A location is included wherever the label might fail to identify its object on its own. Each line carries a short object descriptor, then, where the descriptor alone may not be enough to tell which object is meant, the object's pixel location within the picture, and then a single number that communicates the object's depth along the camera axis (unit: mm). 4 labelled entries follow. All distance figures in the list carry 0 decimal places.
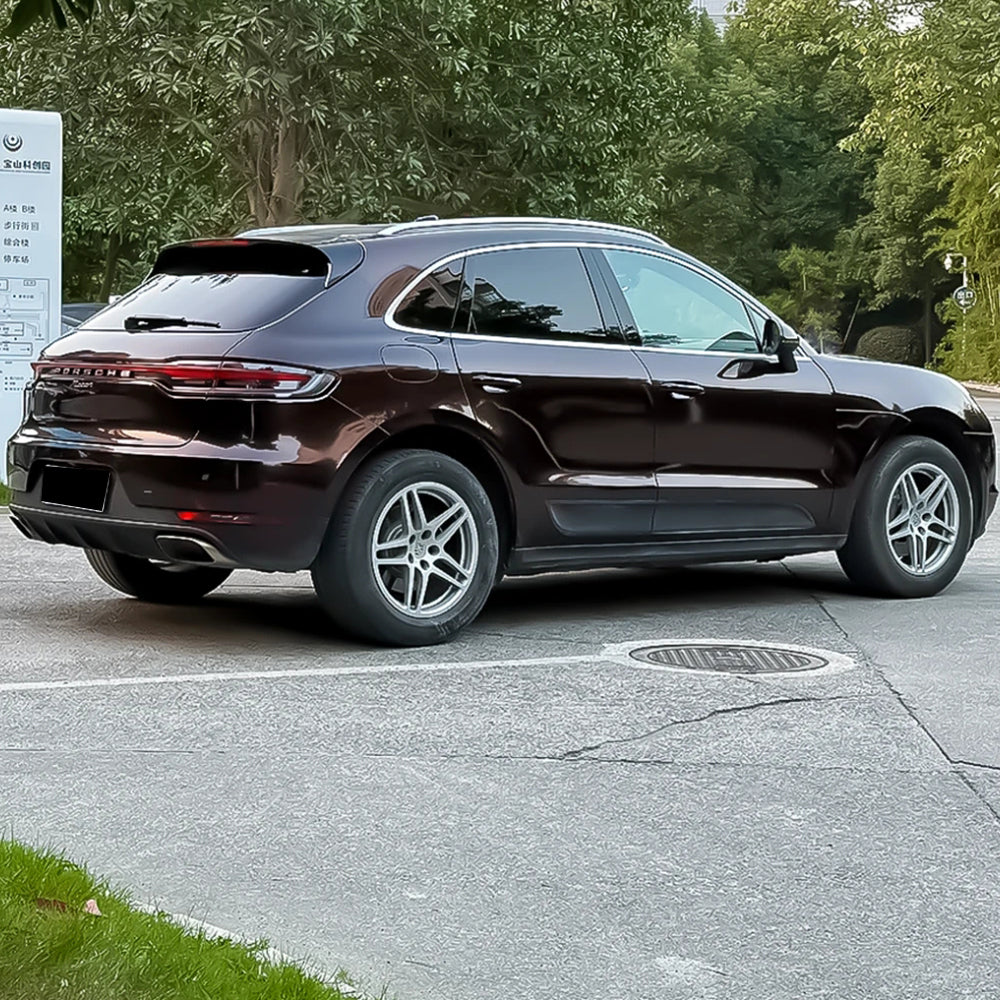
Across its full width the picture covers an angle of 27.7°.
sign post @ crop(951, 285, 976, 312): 58594
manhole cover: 7723
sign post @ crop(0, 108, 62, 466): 14523
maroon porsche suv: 7570
